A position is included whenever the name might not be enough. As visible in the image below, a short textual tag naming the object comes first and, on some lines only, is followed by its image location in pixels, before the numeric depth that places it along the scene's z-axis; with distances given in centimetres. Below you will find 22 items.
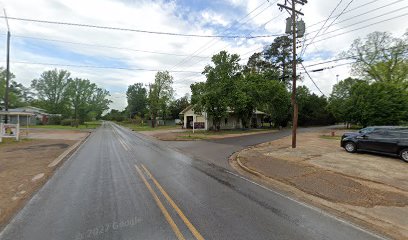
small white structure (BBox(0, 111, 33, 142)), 1975
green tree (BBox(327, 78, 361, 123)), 3397
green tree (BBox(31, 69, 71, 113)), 6681
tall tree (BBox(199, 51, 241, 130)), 3216
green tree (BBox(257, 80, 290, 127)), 3850
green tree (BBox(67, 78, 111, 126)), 5750
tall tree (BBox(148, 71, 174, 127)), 5128
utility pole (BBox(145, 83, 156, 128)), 5192
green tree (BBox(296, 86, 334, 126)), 5044
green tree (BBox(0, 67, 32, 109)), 4588
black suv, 1194
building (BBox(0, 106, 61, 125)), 5197
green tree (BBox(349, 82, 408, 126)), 2669
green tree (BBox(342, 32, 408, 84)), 3438
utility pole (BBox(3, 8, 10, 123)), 2158
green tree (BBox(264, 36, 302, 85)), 5202
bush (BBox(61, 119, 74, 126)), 5816
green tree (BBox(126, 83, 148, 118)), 10281
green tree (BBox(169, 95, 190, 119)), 6688
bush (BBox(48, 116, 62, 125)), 6019
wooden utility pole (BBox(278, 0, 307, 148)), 1588
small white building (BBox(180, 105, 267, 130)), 3862
